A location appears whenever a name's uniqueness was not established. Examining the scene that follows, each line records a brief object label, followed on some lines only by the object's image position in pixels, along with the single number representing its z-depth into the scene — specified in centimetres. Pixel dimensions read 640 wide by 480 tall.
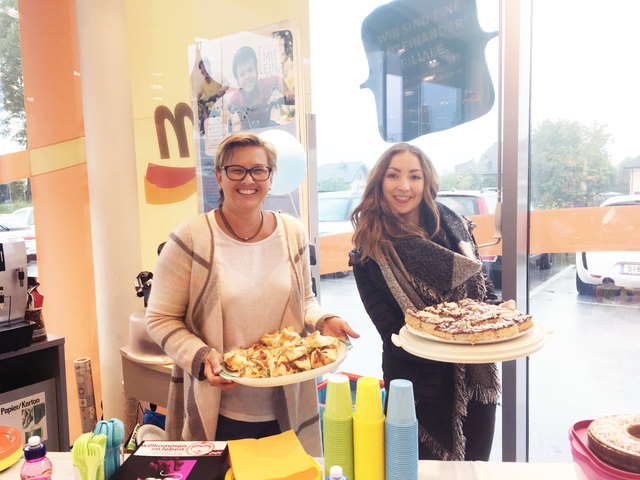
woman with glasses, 159
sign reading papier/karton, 234
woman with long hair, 188
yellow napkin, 104
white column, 297
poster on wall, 255
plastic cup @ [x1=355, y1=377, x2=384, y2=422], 103
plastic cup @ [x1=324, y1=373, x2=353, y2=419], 105
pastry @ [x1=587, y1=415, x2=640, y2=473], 86
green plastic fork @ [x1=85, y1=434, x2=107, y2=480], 99
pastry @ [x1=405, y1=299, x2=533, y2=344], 143
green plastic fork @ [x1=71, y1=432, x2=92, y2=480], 99
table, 120
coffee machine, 216
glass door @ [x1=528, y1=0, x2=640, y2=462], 214
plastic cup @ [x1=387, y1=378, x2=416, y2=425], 100
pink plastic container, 87
